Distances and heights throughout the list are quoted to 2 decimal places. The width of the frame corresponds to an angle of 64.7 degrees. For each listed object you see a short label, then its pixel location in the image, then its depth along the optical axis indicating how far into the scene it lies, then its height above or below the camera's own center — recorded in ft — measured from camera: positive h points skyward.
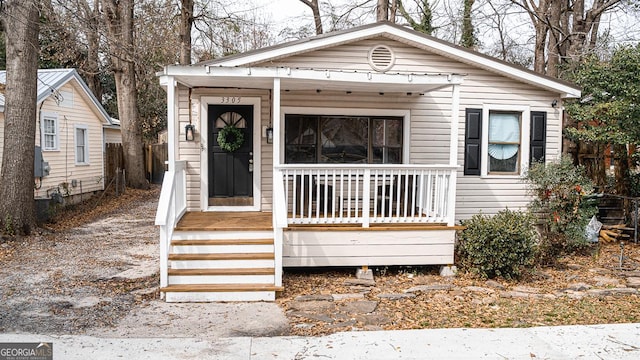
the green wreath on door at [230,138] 27.71 +0.92
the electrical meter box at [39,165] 41.37 -1.02
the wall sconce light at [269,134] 27.71 +1.17
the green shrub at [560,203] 28.12 -2.50
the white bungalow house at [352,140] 23.35 +0.94
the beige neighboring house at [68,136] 43.16 +1.60
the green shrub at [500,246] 23.36 -4.11
